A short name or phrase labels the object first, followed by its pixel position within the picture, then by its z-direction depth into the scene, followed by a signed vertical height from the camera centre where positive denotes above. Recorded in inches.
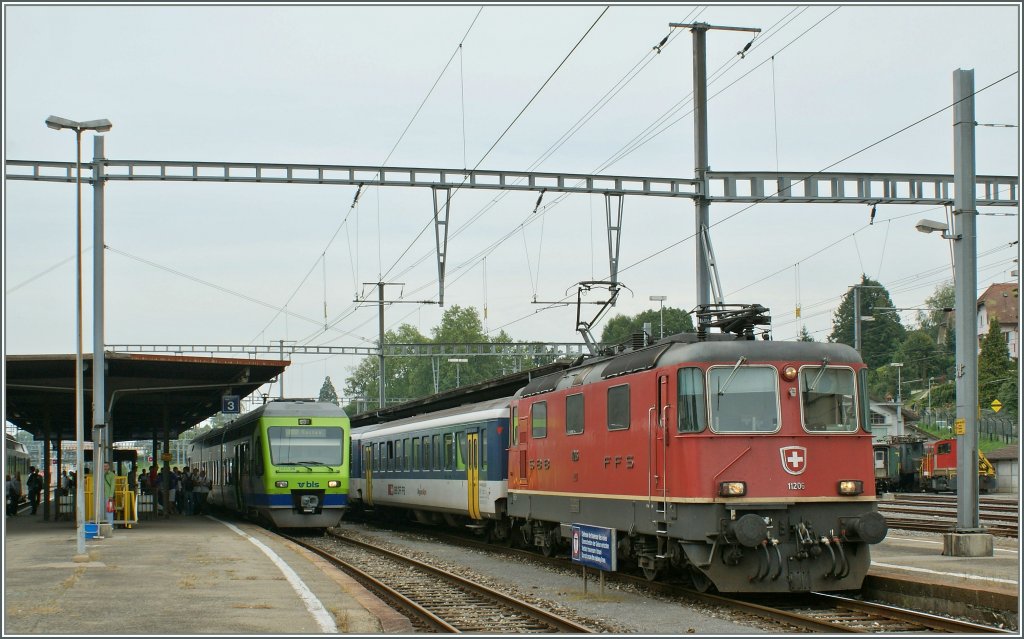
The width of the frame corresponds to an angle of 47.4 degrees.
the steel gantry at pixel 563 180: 847.7 +147.5
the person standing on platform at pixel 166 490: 1475.1 -134.7
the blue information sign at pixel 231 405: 1376.7 -23.3
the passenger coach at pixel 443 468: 924.0 -80.4
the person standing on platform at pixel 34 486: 1641.0 -145.9
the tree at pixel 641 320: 3770.9 +198.9
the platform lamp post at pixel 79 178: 805.9 +145.1
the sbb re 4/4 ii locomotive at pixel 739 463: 526.0 -39.9
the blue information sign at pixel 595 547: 545.0 -80.6
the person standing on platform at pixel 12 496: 1608.6 -152.8
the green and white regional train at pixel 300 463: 1113.4 -75.4
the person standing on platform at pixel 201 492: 1684.3 -153.6
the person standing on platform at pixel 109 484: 1060.7 -90.1
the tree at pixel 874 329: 4566.9 +199.5
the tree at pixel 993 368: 2903.8 +19.6
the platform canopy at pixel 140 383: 1132.5 +4.1
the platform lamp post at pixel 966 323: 673.6 +31.2
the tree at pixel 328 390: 6823.8 -35.3
